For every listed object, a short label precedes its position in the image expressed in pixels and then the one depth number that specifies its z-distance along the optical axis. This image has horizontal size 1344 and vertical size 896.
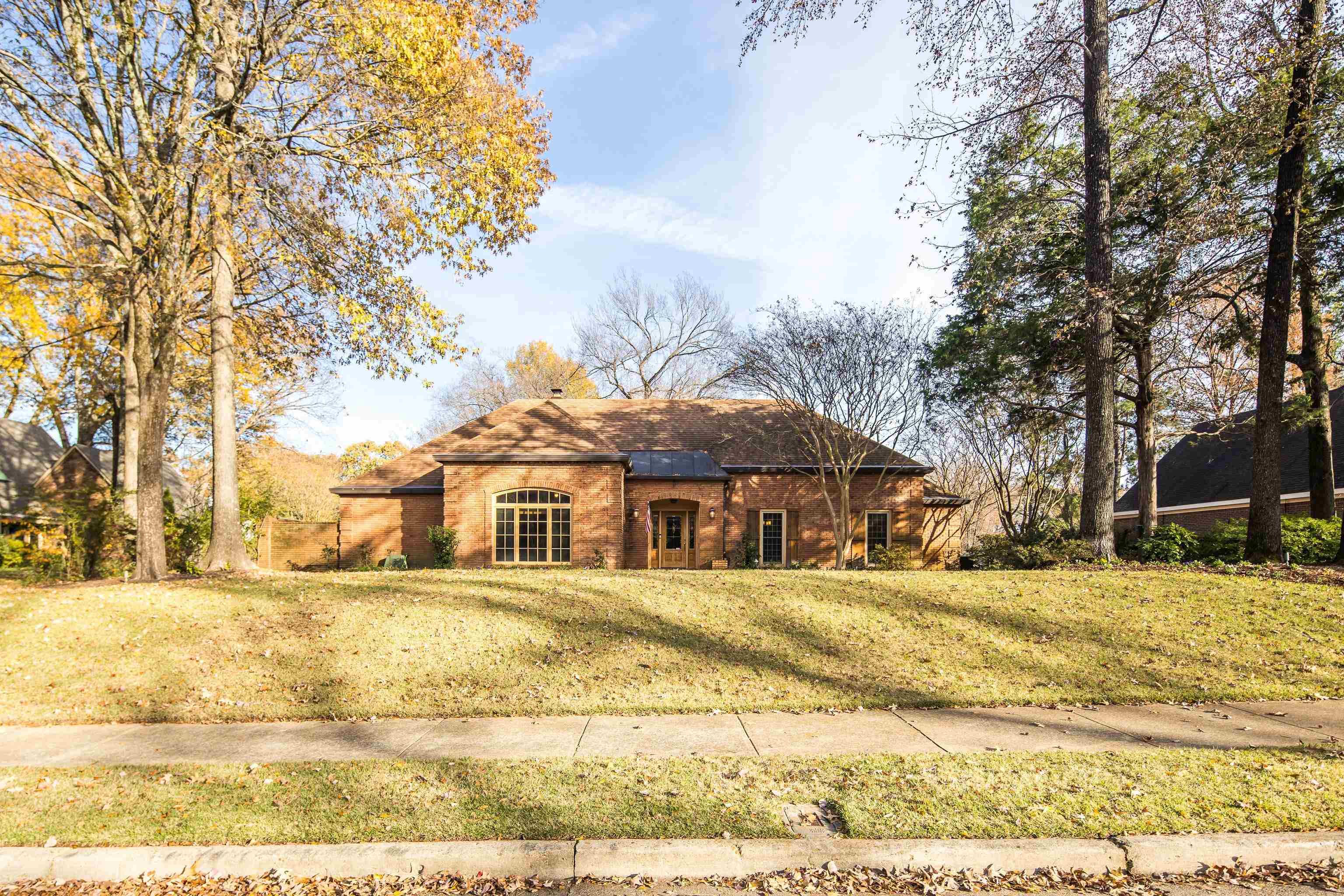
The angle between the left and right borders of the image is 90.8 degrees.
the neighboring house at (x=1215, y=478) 21.67
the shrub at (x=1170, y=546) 13.28
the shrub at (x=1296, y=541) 13.28
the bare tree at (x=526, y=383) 44.84
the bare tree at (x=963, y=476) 28.55
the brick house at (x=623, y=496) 19.41
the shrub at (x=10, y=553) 17.27
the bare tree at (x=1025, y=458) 24.33
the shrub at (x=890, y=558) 20.70
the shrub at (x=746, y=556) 21.70
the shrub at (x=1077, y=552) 12.27
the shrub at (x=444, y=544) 18.97
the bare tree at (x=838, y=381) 19.58
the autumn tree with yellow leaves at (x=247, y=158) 10.69
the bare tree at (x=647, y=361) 40.75
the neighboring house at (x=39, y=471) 26.36
